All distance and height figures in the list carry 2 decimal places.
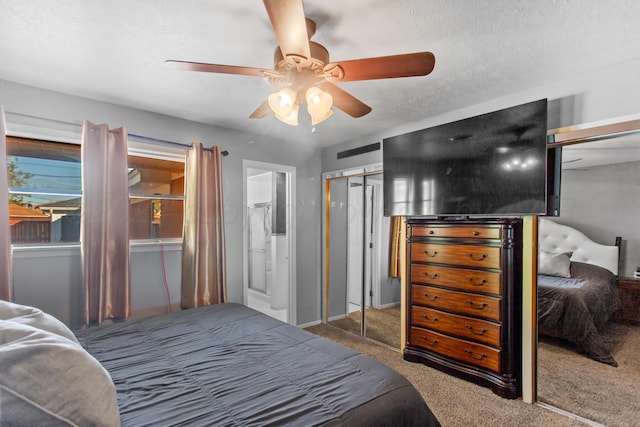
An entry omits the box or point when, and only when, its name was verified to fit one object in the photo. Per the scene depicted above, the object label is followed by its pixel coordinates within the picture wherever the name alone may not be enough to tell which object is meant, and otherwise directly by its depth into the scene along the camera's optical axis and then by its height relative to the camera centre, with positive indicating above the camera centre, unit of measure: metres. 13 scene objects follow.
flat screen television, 2.23 +0.36
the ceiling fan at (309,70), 1.35 +0.68
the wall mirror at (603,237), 2.04 -0.19
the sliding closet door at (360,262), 3.51 -0.64
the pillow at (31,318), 1.20 -0.42
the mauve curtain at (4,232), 2.17 -0.15
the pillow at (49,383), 0.76 -0.46
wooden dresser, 2.35 -0.74
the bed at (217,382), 0.89 -0.77
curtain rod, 2.38 +0.68
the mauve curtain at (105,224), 2.51 -0.11
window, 2.49 +0.16
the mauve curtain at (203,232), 3.02 -0.20
